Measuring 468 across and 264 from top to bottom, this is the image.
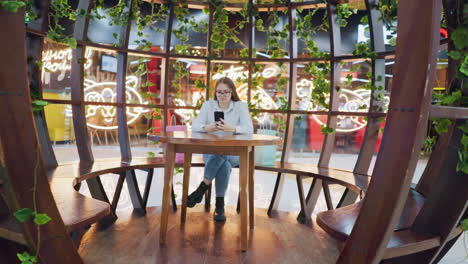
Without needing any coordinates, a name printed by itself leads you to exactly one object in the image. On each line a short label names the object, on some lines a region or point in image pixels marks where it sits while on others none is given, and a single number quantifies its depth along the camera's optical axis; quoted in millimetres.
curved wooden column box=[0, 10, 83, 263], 1068
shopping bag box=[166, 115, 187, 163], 3341
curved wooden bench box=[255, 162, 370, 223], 2769
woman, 2812
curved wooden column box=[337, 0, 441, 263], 1037
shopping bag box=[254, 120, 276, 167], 3256
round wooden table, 2205
